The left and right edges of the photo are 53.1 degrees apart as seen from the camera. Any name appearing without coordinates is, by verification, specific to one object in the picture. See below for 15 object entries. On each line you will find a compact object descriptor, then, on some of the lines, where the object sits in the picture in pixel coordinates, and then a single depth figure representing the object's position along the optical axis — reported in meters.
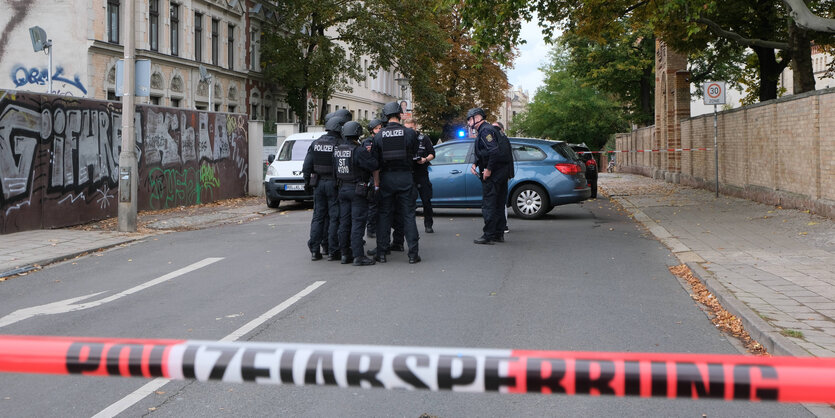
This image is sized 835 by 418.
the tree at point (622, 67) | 45.56
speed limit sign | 20.27
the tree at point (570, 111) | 65.94
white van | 19.61
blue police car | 16.20
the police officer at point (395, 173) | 10.29
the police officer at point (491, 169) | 12.20
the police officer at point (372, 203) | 10.40
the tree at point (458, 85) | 53.66
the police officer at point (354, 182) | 10.16
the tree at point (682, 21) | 17.38
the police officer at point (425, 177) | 13.50
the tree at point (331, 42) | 38.25
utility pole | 14.04
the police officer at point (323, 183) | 10.43
